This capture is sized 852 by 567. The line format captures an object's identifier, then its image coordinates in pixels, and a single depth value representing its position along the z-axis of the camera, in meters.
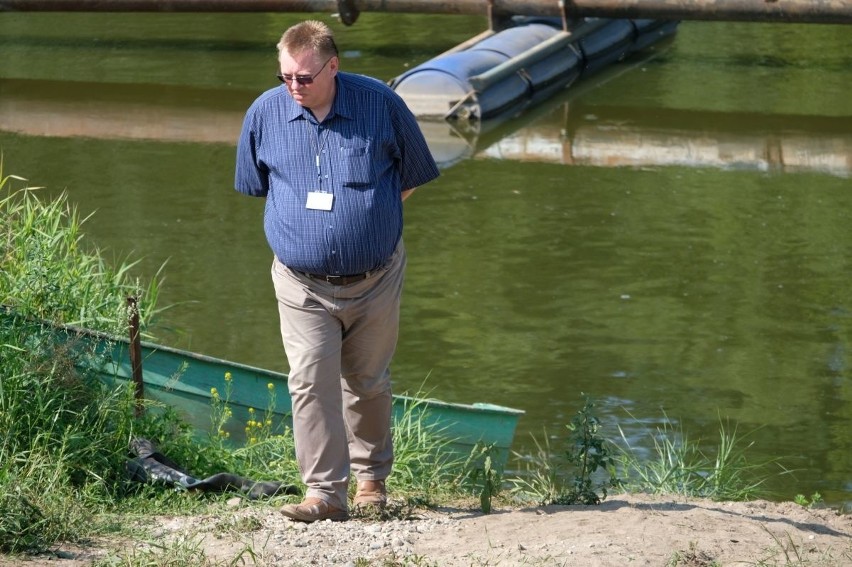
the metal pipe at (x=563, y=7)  29.71
